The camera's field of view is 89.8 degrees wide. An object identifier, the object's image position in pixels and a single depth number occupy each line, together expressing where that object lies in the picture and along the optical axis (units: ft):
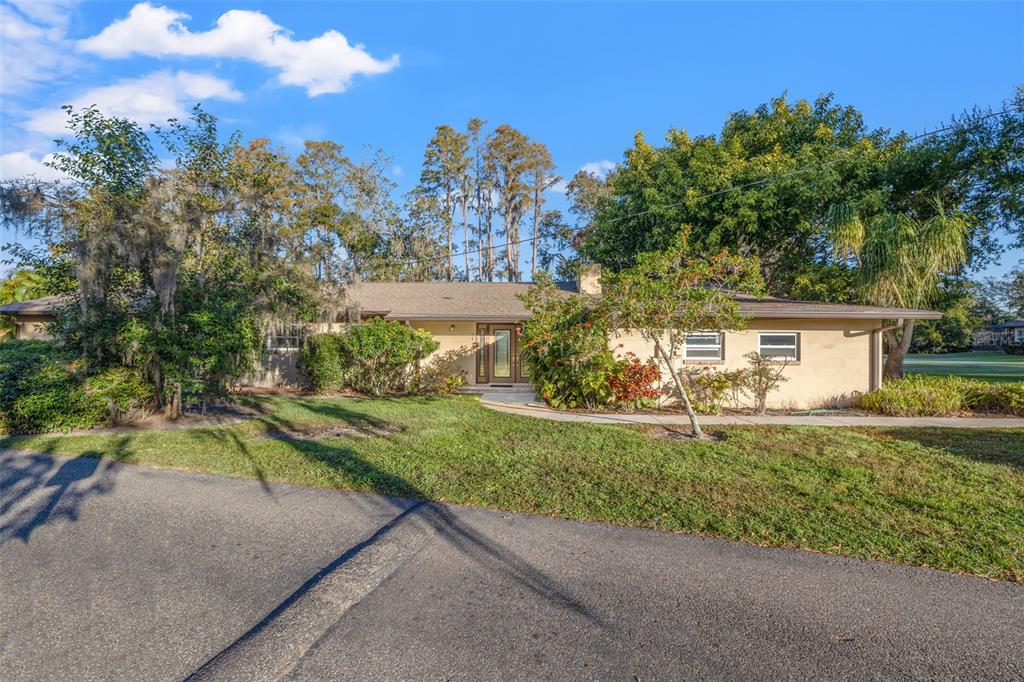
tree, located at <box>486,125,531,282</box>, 110.63
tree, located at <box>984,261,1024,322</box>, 167.05
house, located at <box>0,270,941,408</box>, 37.93
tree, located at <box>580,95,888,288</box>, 51.55
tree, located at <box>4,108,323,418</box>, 28.09
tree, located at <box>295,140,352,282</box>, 91.97
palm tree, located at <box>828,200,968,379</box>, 39.93
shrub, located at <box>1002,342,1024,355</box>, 127.75
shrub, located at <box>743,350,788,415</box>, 37.69
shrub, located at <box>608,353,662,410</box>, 36.63
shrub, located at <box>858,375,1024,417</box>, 34.40
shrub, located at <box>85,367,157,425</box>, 28.84
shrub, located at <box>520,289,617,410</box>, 33.42
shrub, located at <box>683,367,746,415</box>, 36.96
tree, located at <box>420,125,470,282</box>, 109.40
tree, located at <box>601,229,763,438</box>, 27.25
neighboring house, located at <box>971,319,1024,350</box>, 166.61
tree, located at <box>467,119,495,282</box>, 111.45
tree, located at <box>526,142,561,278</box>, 113.29
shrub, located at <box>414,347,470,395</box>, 47.29
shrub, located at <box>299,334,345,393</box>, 45.52
